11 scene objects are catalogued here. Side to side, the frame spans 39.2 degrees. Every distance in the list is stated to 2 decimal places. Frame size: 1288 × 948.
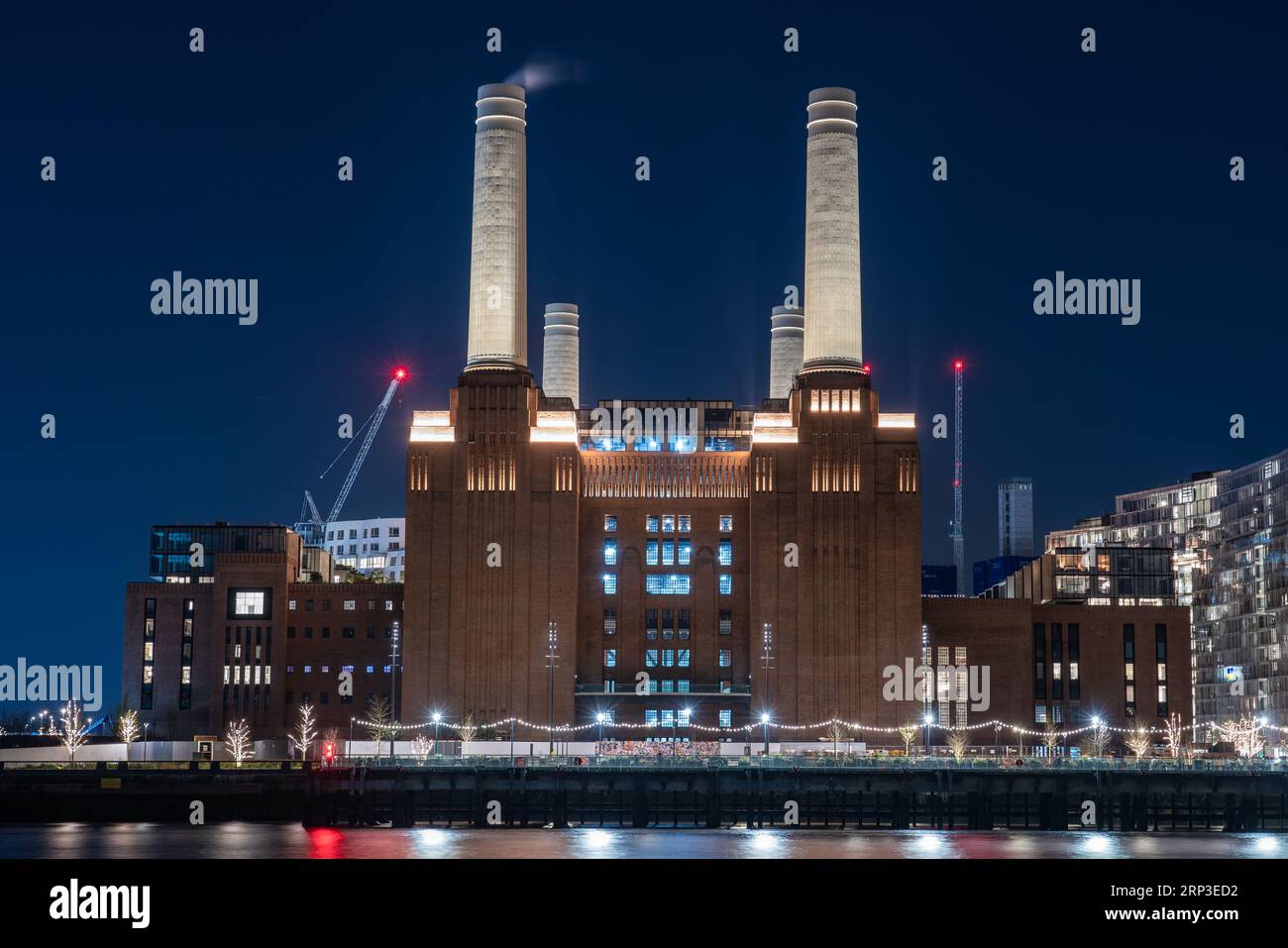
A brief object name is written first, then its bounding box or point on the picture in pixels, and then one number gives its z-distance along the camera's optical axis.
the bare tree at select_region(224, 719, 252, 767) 155.62
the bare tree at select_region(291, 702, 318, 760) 158.00
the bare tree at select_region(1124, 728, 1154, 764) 154.79
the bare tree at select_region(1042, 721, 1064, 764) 159.00
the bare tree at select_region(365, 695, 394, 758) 152.75
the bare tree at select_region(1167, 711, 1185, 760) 155.76
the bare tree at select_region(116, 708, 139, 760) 158.25
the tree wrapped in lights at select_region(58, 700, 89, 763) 148.12
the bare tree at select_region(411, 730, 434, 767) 142.25
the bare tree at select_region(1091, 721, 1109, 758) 155.12
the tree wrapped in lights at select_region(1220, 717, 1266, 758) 166.62
